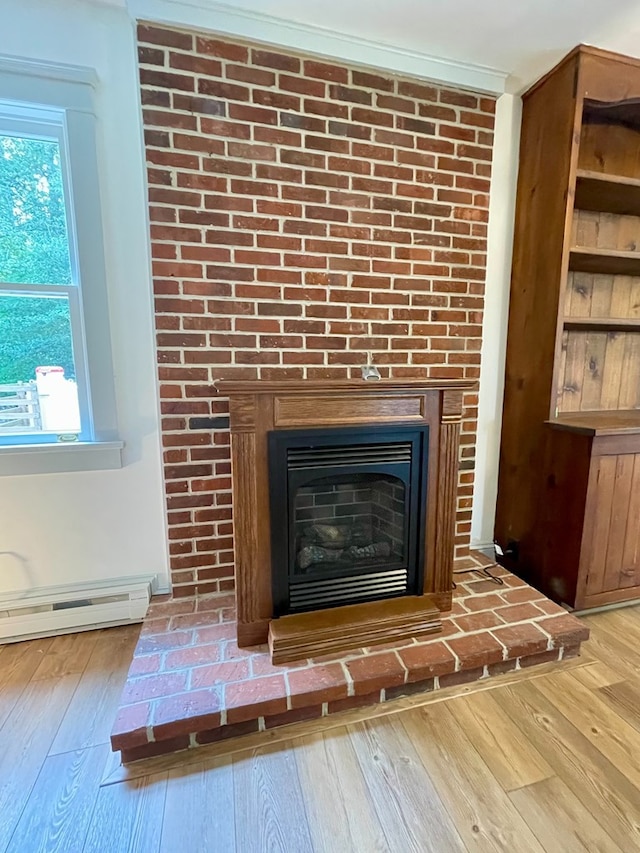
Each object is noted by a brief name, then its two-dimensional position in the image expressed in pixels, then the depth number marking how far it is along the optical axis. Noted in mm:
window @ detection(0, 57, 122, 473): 1566
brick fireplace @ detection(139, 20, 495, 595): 1616
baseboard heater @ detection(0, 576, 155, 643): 1727
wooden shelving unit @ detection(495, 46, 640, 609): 1812
